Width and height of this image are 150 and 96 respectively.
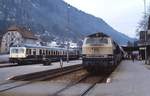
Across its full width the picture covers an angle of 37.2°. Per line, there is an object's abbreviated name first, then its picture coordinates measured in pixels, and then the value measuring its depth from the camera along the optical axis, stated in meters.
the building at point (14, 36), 83.54
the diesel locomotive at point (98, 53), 17.52
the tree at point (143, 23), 48.57
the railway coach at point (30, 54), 31.13
